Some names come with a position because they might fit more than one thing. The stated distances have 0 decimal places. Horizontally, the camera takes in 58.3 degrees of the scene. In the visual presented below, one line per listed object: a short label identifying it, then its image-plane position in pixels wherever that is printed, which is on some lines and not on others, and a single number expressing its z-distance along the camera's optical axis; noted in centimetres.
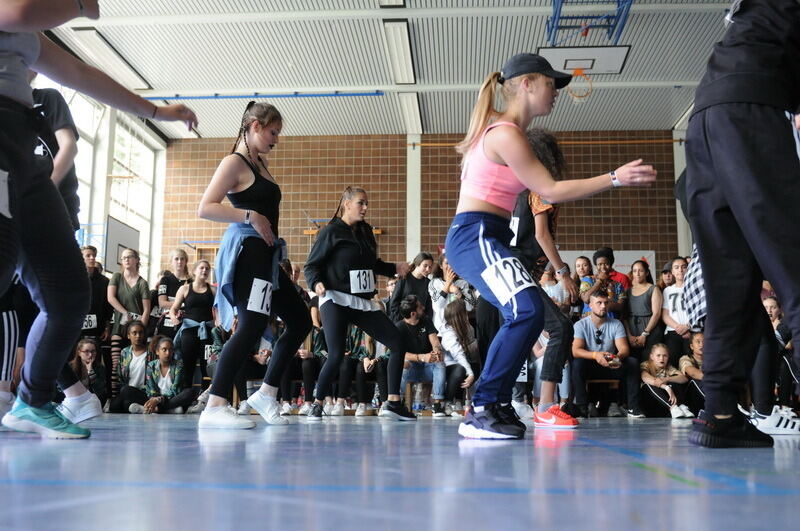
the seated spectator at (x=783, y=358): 572
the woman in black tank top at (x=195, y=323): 681
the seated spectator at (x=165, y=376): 661
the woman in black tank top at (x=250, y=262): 308
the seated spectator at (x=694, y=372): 627
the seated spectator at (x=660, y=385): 623
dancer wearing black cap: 256
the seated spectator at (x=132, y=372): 654
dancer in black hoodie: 442
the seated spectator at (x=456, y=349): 662
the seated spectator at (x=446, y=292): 702
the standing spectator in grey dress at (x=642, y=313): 676
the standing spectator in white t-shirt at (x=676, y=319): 664
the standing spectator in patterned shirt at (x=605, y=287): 690
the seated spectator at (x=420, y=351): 666
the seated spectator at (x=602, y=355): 631
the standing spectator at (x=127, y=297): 729
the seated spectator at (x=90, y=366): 636
